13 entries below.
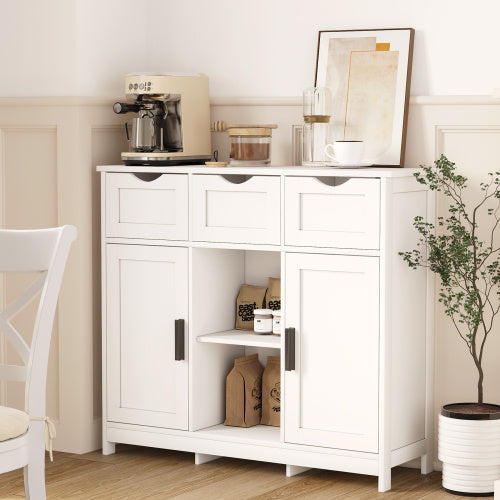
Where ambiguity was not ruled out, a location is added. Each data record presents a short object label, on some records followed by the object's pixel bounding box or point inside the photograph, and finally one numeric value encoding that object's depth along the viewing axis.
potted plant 5.43
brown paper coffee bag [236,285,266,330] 6.20
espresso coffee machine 6.11
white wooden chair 3.84
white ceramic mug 5.60
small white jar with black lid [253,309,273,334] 6.00
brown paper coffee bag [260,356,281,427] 6.12
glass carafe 5.90
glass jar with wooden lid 5.96
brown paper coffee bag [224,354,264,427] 6.12
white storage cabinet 5.46
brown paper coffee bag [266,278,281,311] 6.11
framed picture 5.80
